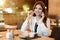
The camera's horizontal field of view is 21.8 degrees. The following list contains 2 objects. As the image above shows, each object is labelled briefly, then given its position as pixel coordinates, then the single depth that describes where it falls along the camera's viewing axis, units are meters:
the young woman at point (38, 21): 2.25
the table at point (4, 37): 1.81
